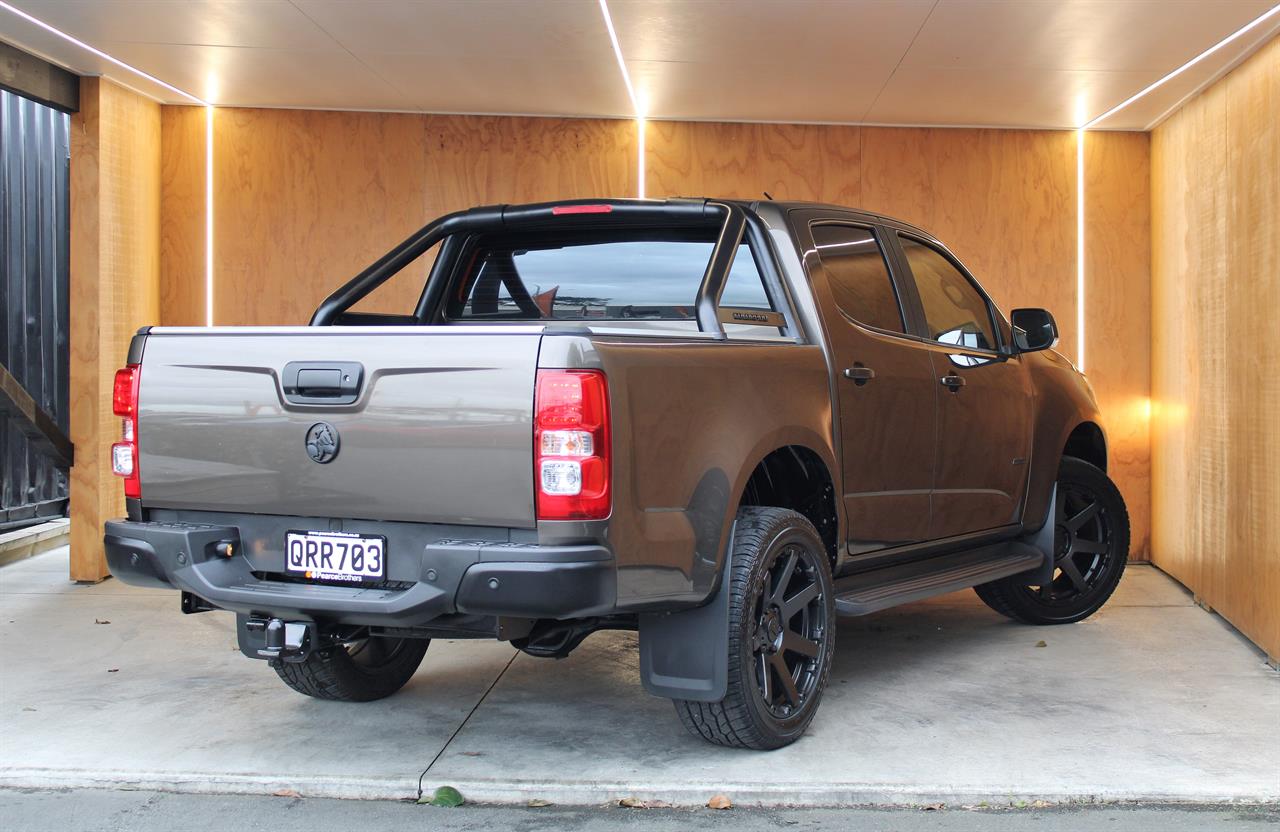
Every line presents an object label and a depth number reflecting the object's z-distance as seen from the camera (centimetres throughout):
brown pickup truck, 355
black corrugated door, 872
